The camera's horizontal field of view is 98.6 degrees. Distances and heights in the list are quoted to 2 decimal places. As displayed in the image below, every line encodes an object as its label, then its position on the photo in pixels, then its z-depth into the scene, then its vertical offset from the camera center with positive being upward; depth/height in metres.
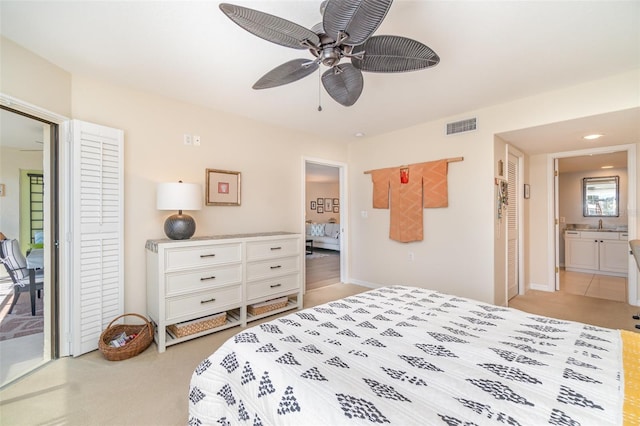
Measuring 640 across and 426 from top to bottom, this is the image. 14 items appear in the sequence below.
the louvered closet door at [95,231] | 2.31 -0.16
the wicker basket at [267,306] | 3.15 -1.10
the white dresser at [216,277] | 2.47 -0.66
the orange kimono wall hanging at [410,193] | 3.67 +0.28
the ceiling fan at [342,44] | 1.16 +0.86
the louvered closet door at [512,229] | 3.83 -0.24
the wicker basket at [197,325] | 2.62 -1.11
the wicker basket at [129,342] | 2.26 -1.10
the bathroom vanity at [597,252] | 4.96 -0.75
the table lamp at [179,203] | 2.58 +0.10
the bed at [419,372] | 0.82 -0.60
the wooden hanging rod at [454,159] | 3.47 +0.68
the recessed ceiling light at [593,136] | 3.26 +0.92
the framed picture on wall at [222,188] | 3.19 +0.30
